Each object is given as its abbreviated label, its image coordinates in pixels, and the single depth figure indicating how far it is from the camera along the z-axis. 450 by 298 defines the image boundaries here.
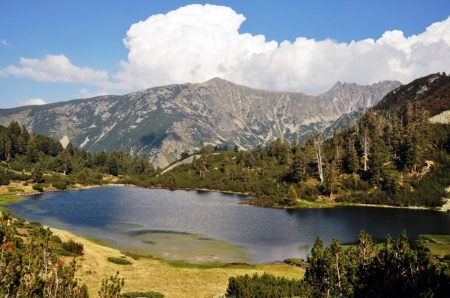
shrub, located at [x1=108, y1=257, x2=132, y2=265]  52.28
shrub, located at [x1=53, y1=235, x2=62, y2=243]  56.34
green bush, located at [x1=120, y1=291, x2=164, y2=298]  38.64
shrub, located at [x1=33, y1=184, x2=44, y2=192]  159.25
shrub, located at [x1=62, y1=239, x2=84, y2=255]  52.50
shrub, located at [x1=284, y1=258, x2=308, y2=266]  61.87
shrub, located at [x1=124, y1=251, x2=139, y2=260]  58.17
